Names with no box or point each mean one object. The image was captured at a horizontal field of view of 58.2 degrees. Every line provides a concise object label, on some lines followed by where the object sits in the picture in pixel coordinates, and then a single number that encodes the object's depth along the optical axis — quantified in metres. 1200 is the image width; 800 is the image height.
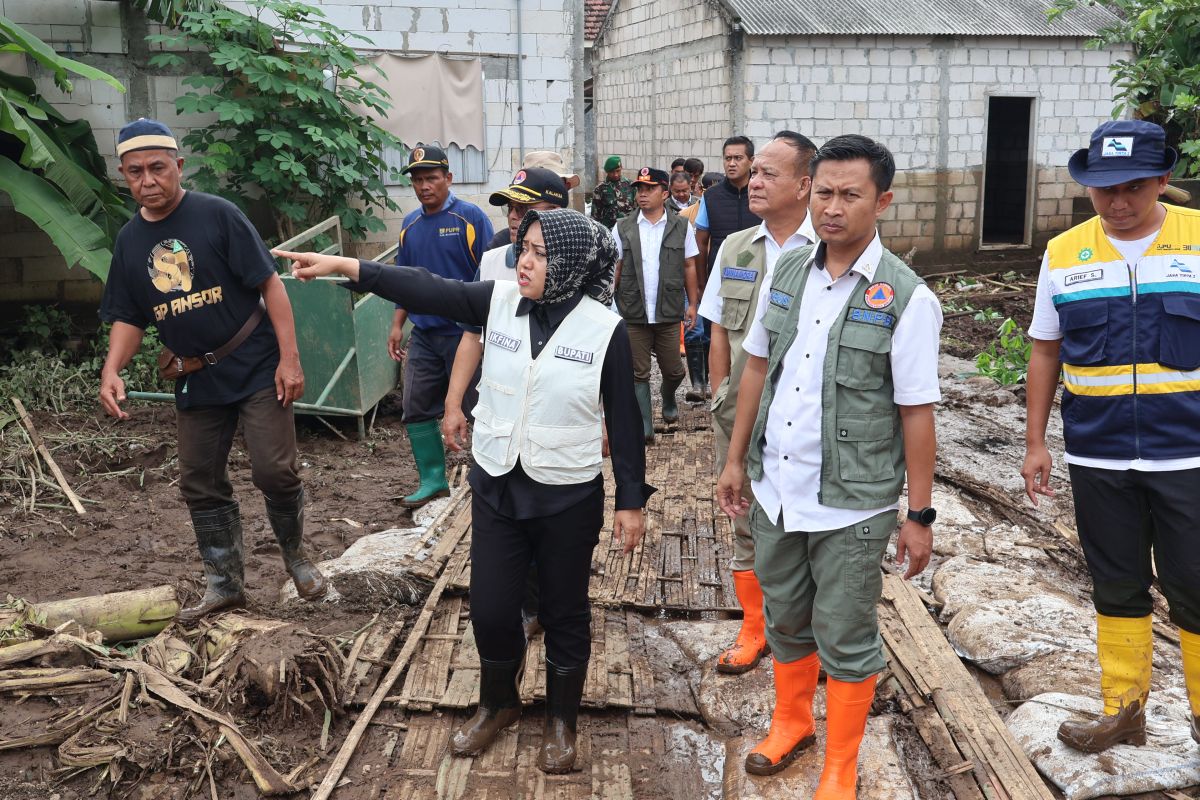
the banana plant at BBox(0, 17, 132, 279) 7.92
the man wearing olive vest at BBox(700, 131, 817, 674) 4.17
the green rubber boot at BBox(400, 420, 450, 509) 6.74
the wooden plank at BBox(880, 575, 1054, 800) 3.62
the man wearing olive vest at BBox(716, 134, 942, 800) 3.18
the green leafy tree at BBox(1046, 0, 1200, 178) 9.77
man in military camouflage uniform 12.73
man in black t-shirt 4.62
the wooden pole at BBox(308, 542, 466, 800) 3.70
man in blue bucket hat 3.44
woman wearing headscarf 3.58
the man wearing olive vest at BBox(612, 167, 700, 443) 8.11
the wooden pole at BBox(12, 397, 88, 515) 6.78
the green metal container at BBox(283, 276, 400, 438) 7.98
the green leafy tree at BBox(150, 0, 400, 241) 9.78
